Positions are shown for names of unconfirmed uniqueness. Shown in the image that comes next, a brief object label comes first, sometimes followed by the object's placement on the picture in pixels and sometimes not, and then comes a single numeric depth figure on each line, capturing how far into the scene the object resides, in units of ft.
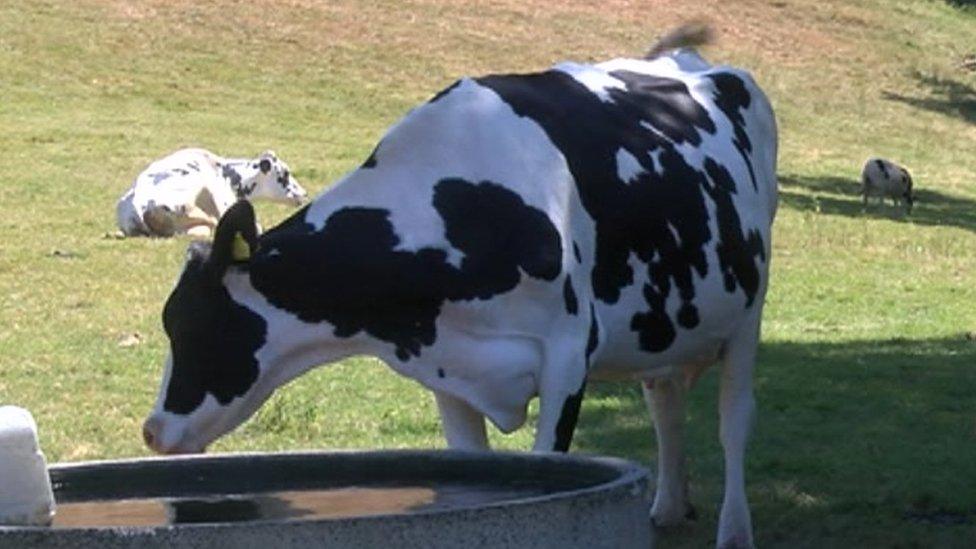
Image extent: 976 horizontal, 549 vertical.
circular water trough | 12.37
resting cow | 71.61
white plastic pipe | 13.48
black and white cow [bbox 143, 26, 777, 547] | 25.95
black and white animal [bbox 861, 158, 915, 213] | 104.22
